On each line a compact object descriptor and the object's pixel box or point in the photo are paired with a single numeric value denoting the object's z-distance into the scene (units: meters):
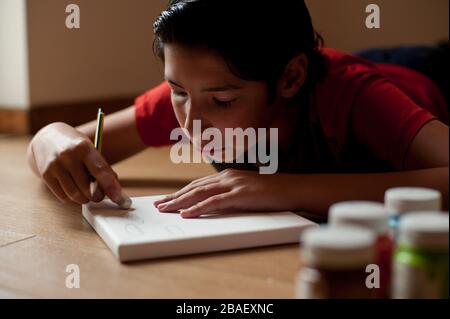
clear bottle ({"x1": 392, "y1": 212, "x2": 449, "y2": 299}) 0.48
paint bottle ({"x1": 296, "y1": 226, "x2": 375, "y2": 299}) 0.45
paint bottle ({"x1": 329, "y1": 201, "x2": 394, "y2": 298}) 0.51
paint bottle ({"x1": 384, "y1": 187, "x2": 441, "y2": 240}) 0.55
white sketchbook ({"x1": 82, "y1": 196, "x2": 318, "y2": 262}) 0.71
